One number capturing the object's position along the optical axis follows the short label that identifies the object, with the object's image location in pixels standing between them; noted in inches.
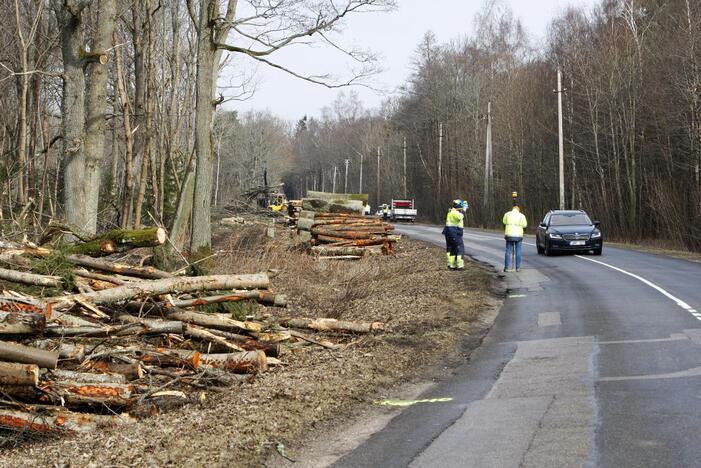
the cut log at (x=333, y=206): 1365.7
